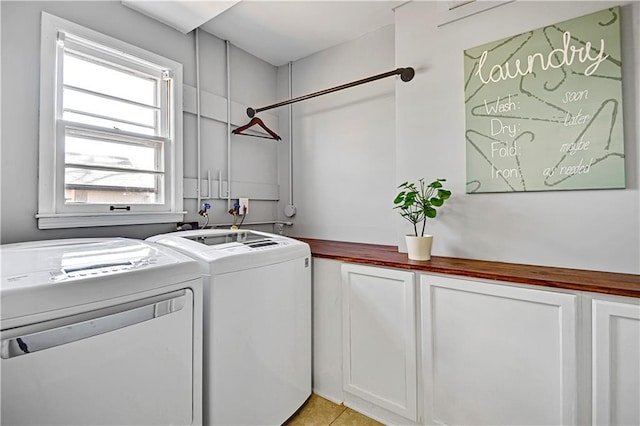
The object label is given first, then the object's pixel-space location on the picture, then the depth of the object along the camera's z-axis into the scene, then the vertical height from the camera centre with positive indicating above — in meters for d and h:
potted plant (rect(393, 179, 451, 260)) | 1.68 +0.06
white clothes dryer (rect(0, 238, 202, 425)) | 0.83 -0.38
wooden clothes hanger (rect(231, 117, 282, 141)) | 2.45 +0.76
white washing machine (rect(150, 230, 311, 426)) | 1.34 -0.53
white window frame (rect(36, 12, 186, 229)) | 1.50 +0.36
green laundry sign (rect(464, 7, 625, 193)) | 1.36 +0.54
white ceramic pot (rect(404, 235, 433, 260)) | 1.68 -0.17
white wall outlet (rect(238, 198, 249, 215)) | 2.48 +0.11
